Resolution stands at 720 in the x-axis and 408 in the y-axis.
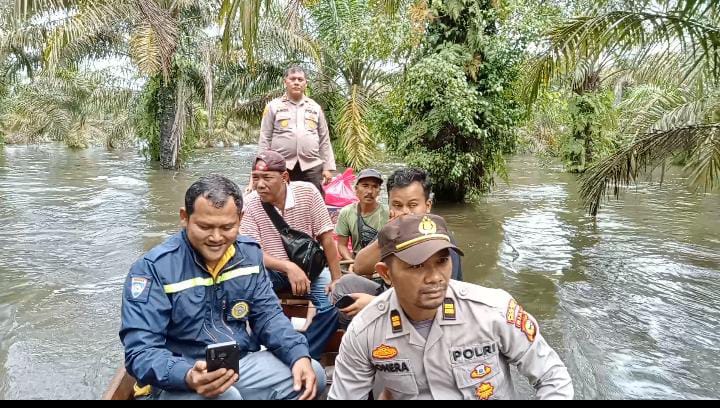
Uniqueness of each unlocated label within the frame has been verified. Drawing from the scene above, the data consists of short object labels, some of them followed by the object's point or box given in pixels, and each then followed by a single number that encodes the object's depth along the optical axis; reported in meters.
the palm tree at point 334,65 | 11.01
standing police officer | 5.75
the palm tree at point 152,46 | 10.98
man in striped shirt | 3.98
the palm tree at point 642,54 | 5.99
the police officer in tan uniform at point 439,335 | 2.12
